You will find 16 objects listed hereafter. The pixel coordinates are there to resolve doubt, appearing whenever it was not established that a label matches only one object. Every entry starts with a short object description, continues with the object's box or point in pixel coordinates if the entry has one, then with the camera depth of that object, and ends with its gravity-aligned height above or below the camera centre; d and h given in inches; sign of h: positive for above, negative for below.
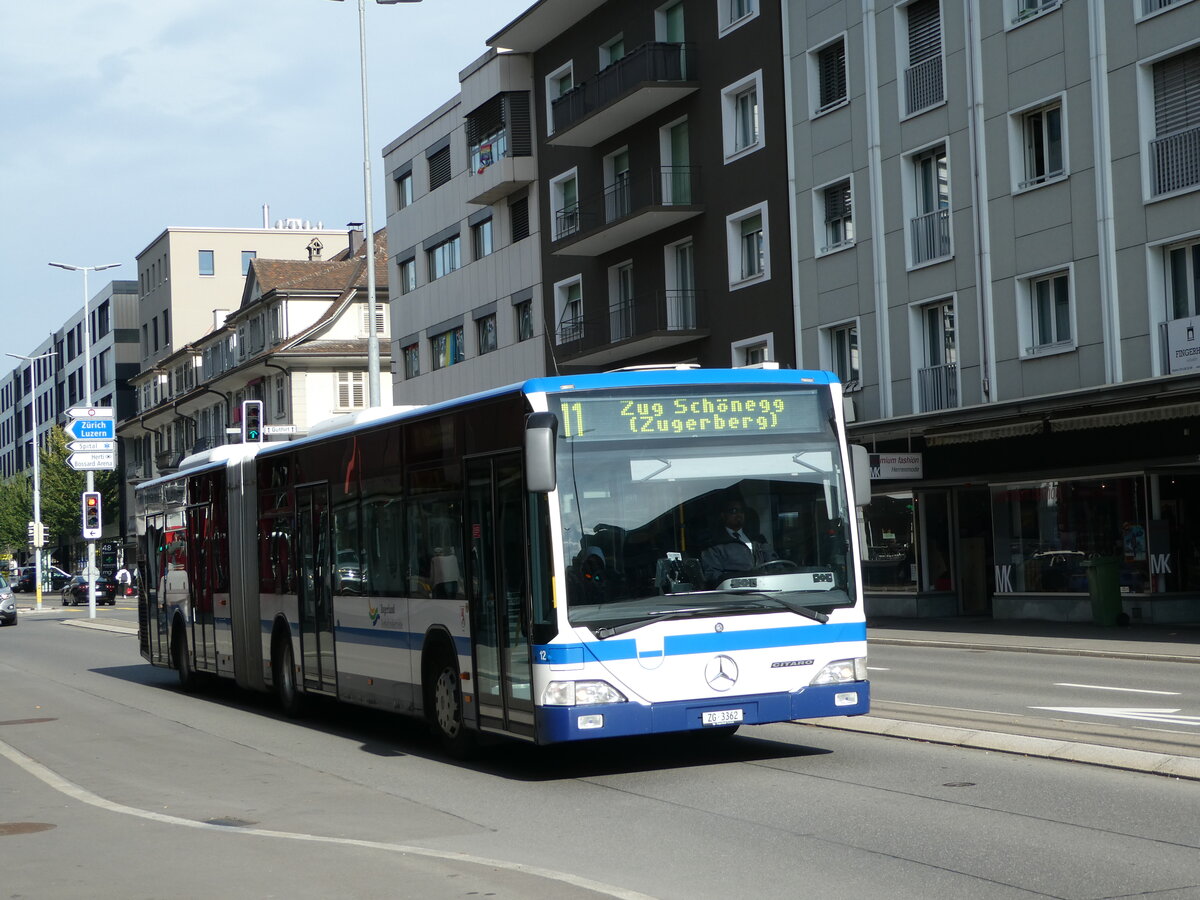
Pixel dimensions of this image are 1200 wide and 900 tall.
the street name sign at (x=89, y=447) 1951.3 +118.5
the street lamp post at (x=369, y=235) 1307.8 +246.7
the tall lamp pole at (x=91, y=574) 2063.2 -39.1
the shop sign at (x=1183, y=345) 1000.2 +93.6
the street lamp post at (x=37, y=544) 2635.3 +4.0
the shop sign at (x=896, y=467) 1226.0 +31.2
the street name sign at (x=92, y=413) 1924.8 +159.7
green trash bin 1058.1 -59.4
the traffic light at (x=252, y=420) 1085.8 +78.5
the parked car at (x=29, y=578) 3708.2 -72.4
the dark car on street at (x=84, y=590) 2669.8 -77.0
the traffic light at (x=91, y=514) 2031.3 +37.6
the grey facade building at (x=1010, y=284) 1035.9 +158.7
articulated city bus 418.6 -10.2
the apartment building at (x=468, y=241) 1846.7 +360.2
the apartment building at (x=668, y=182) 1446.9 +323.4
